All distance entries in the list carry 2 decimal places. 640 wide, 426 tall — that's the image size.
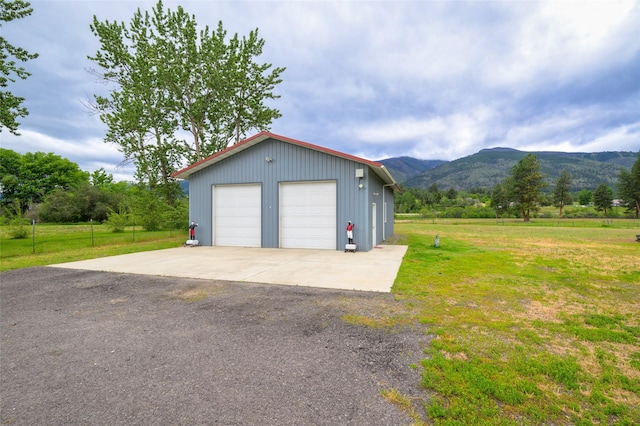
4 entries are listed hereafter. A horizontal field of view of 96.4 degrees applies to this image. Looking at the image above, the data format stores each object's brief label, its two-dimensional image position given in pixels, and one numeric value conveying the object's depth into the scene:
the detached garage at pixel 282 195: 10.83
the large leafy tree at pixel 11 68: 12.49
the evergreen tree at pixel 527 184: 45.91
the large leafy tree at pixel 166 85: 18.98
